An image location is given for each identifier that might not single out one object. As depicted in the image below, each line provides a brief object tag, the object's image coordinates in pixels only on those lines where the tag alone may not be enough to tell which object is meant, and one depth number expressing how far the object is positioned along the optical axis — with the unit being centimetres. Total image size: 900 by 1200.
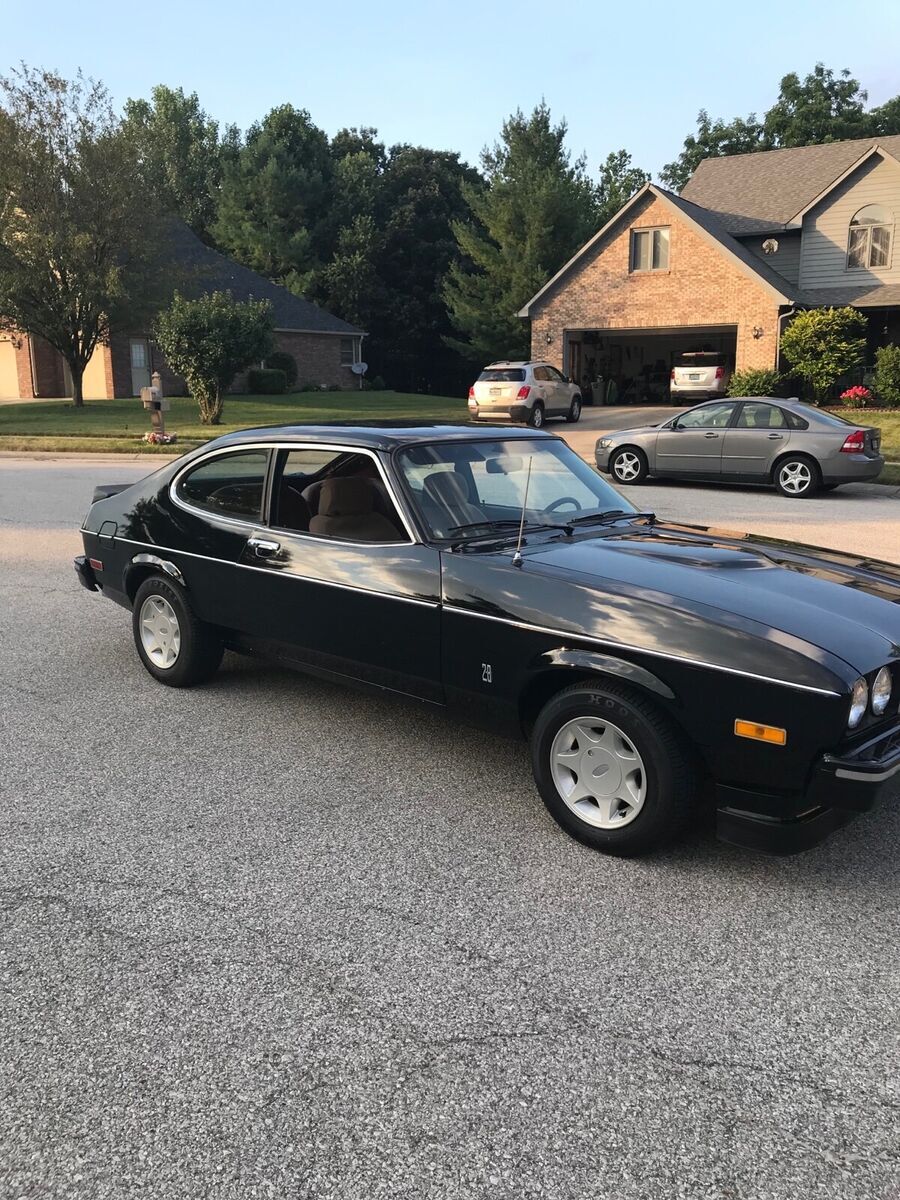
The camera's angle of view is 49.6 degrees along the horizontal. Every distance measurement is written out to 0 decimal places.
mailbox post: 2328
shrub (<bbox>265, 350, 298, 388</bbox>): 4059
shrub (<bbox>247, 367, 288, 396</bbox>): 3822
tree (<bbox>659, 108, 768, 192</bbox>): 5716
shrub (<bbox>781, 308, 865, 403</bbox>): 2619
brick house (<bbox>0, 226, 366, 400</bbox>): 3797
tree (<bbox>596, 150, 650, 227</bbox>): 5278
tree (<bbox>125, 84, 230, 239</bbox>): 6097
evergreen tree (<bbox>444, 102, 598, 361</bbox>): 4062
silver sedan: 1436
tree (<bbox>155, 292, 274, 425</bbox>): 2456
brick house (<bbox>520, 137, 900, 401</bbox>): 2927
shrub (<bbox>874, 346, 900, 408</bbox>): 2473
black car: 328
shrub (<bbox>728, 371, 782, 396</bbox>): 2642
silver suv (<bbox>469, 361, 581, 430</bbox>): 2533
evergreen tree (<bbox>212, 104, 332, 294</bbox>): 5066
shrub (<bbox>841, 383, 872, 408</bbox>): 2500
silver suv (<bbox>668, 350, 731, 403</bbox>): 2978
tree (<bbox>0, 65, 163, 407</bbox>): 3067
